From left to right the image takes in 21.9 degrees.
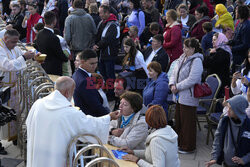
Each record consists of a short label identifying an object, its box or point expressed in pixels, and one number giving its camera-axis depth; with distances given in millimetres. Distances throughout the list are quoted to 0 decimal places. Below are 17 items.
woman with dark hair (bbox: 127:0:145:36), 15625
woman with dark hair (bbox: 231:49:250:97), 8989
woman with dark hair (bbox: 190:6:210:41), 14826
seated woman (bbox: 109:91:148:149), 7439
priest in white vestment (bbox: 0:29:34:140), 9823
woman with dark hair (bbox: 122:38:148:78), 11657
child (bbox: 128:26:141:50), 13490
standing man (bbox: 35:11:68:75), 11650
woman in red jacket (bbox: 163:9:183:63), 12456
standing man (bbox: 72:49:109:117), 7688
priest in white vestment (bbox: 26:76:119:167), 6058
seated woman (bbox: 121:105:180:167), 6500
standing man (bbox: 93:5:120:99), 13504
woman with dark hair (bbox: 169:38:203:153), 9771
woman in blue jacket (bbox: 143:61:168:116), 9751
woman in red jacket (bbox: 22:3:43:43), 15848
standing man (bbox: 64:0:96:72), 14041
